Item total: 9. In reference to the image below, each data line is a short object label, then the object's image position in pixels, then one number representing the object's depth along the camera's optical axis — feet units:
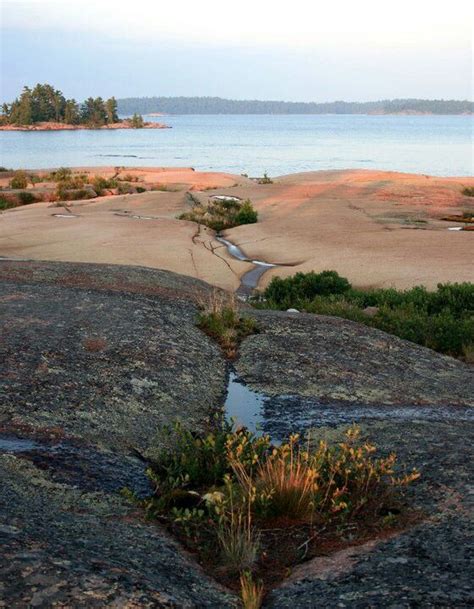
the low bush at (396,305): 32.50
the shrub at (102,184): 122.62
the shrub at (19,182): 124.36
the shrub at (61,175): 133.21
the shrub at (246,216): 74.69
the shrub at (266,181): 127.75
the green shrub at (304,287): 42.80
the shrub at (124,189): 119.84
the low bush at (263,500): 12.74
